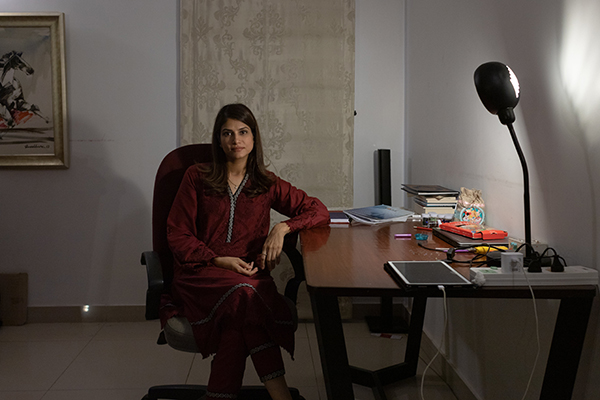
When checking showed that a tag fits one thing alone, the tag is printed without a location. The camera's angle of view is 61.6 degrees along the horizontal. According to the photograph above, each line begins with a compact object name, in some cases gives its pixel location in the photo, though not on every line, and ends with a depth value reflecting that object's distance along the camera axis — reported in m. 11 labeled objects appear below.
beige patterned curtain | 2.96
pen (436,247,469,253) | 1.46
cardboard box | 3.00
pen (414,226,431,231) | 1.91
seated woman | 1.63
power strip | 1.12
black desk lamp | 1.32
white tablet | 1.08
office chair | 1.69
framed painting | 2.93
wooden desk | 1.10
